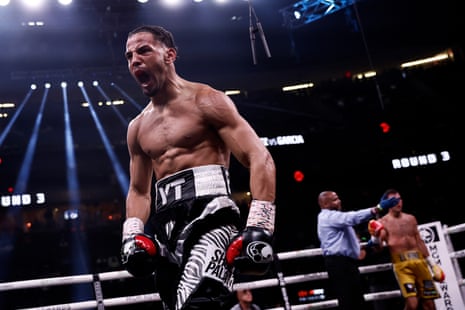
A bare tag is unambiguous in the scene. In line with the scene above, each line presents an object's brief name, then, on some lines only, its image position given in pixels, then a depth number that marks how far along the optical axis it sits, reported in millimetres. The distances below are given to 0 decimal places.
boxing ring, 3775
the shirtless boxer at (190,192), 1707
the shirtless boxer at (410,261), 5062
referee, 4500
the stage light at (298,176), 12289
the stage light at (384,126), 12273
